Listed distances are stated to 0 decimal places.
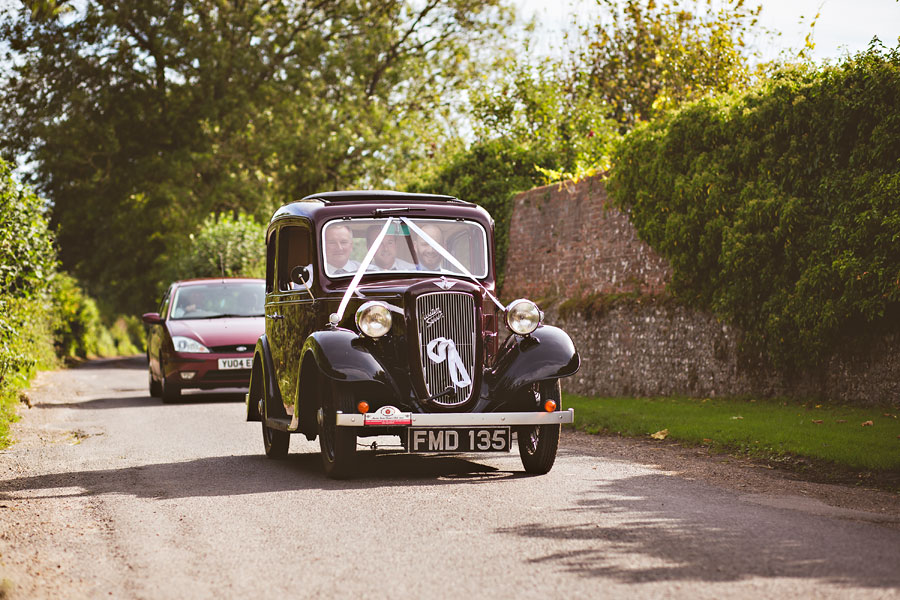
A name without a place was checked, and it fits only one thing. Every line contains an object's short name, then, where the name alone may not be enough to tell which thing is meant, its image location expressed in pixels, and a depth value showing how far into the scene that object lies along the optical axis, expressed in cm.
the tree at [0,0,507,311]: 3700
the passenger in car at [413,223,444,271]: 1018
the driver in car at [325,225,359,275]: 1002
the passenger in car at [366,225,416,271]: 1007
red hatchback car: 1817
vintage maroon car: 884
